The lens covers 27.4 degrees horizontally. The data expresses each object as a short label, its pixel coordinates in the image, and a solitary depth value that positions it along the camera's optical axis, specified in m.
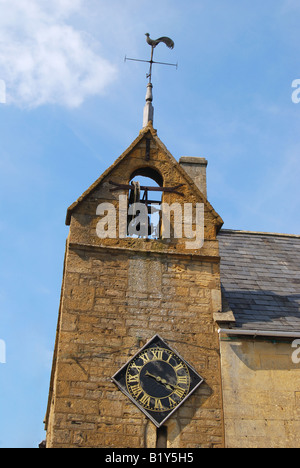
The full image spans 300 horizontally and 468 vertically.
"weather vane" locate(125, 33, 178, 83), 11.52
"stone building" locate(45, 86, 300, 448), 8.09
